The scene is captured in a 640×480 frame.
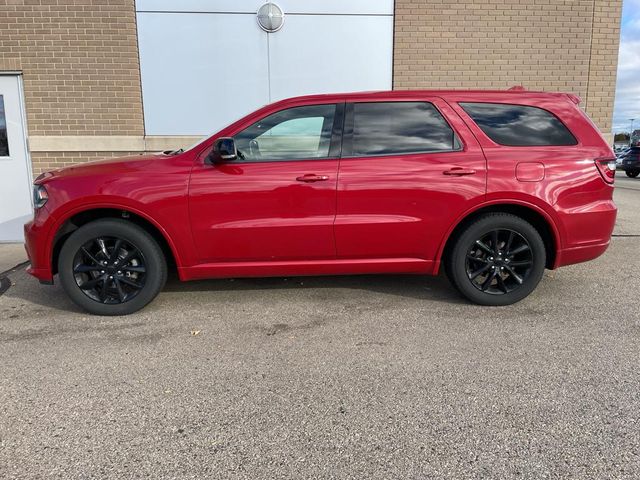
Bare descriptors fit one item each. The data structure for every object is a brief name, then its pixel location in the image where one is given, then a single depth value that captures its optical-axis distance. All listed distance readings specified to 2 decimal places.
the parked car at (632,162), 23.31
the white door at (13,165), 7.34
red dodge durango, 3.94
